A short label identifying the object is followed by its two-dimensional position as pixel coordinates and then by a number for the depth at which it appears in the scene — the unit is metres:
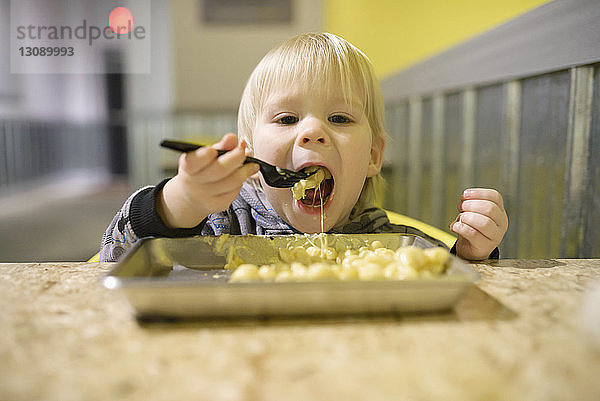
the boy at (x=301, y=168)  0.81
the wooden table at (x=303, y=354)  0.38
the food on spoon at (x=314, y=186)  0.94
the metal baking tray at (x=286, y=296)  0.47
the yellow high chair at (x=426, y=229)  1.29
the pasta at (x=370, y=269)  0.54
